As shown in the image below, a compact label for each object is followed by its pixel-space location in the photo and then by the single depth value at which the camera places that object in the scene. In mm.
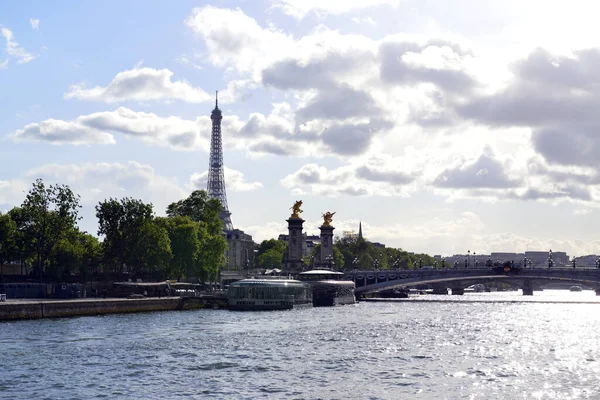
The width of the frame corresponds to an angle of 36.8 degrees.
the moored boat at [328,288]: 141500
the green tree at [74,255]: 115500
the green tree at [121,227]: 123438
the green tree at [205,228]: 140625
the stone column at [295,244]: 171625
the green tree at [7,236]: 108812
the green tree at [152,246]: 123812
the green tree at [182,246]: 133625
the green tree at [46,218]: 108812
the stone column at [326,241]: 187500
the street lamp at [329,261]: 183250
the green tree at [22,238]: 109500
